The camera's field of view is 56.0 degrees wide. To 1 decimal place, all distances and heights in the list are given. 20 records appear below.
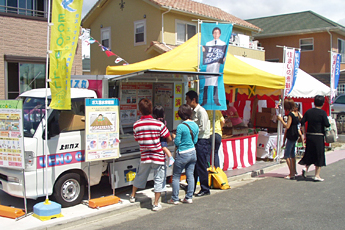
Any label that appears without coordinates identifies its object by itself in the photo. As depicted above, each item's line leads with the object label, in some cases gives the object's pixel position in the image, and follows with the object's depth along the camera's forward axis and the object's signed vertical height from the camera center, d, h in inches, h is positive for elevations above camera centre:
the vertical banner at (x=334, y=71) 460.3 +44.2
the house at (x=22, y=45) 432.8 +77.9
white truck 204.5 -37.4
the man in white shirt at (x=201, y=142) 249.3 -31.3
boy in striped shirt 214.5 -27.9
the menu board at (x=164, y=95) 318.7 +6.5
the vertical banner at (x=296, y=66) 375.9 +41.2
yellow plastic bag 272.9 -66.2
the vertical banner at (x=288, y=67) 361.4 +38.4
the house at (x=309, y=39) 1027.3 +207.1
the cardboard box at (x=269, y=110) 452.1 -12.4
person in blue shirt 225.5 -34.6
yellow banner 199.6 +32.7
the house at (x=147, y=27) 711.7 +179.8
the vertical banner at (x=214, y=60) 270.7 +35.1
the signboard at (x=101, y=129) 215.5 -18.9
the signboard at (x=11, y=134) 197.9 -20.4
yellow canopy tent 297.6 +32.6
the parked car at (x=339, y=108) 756.8 -16.4
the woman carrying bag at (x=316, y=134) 294.7 -29.9
